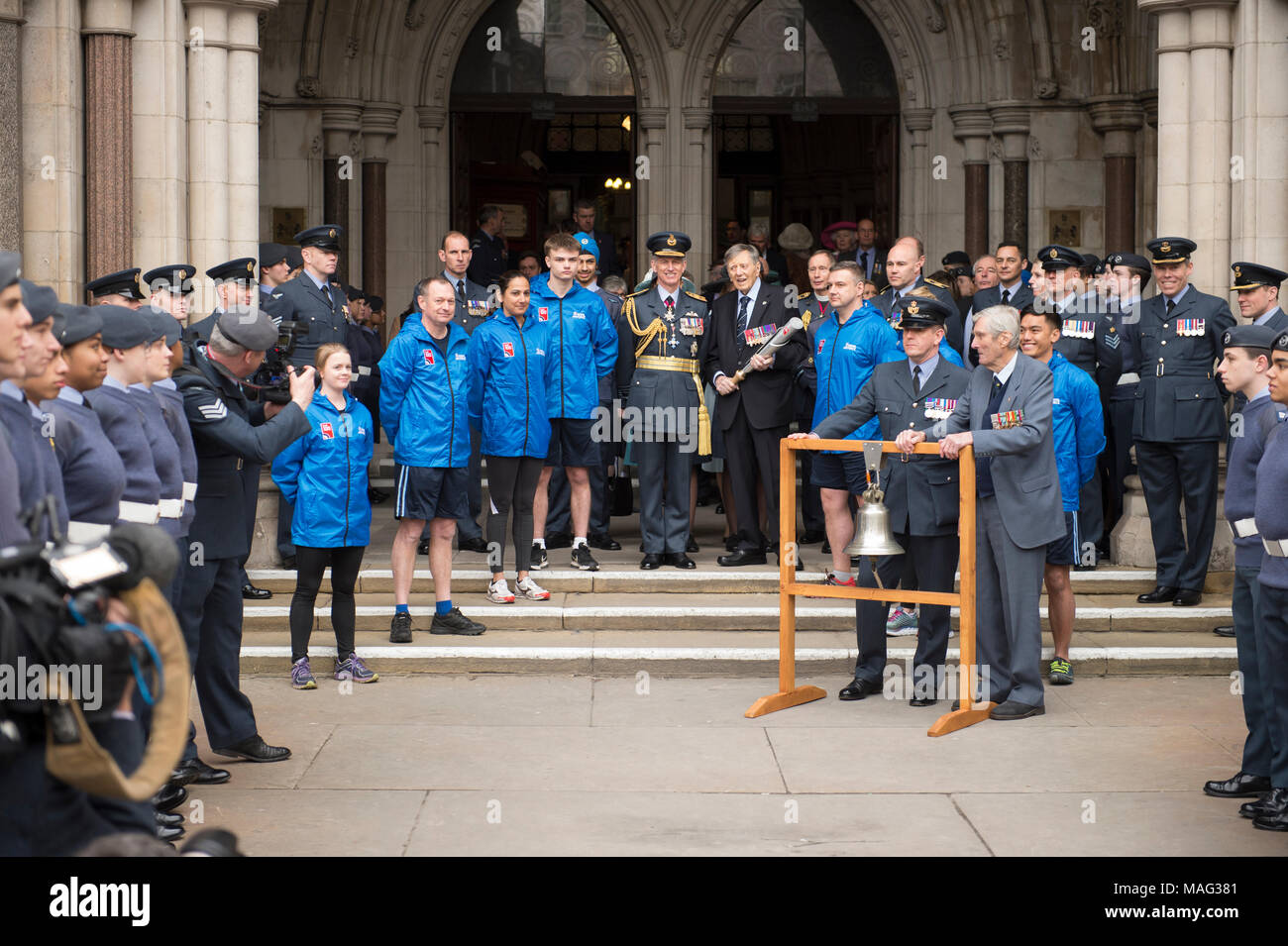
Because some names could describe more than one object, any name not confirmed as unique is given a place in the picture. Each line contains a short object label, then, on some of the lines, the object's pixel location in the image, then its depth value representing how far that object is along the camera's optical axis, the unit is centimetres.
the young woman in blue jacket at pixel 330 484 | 724
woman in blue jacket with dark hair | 877
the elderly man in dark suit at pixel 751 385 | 955
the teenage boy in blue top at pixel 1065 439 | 753
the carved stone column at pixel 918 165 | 1495
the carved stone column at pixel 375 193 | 1452
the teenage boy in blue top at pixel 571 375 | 933
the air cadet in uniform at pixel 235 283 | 771
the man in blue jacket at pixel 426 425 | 813
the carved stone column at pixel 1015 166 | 1438
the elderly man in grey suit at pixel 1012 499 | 703
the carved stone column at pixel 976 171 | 1462
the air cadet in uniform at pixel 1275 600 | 526
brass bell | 692
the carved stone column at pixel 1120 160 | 1397
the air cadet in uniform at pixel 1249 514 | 588
